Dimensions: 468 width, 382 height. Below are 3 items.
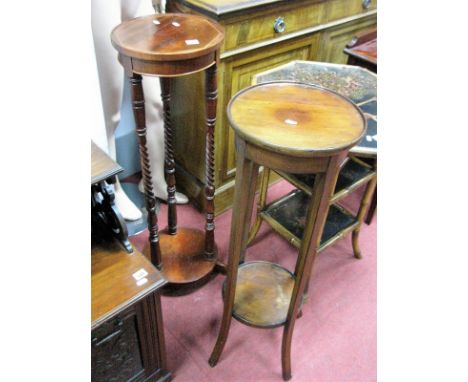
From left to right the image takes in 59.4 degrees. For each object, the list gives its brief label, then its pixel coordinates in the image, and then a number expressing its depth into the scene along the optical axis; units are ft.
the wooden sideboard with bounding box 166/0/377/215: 5.44
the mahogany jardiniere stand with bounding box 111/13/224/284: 3.71
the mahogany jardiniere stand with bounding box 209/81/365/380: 3.10
